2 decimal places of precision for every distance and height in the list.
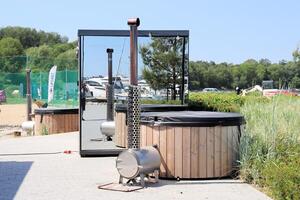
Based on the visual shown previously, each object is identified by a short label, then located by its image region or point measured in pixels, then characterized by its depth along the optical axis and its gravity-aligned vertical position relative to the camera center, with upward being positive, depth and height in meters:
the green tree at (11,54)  46.97 +2.74
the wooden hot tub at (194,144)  8.30 -0.99
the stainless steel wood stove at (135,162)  7.76 -1.20
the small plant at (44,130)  17.47 -1.67
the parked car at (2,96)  48.12 -1.71
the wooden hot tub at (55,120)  17.38 -1.36
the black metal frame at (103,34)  11.05 +0.86
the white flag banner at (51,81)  26.59 -0.19
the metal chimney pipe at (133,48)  8.27 +0.43
